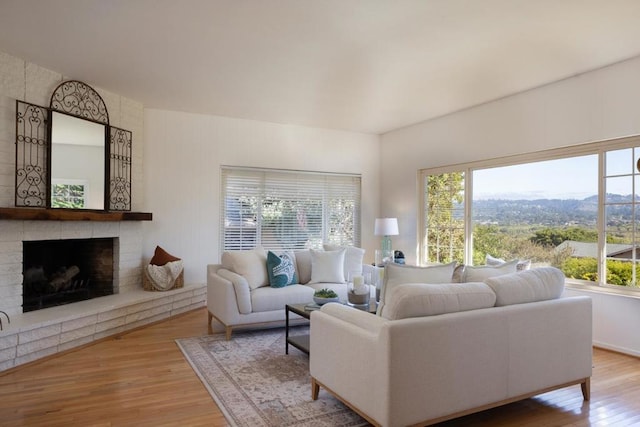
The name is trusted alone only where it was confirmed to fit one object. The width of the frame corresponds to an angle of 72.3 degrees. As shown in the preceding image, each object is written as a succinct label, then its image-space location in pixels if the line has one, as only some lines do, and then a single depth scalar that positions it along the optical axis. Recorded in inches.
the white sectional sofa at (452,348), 86.5
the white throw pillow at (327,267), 200.8
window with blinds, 247.4
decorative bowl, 153.0
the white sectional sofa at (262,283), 169.8
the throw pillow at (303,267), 207.5
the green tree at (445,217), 233.9
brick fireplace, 142.3
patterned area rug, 103.7
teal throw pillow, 186.5
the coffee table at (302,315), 143.3
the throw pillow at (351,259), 210.4
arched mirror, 162.6
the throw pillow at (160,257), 209.9
